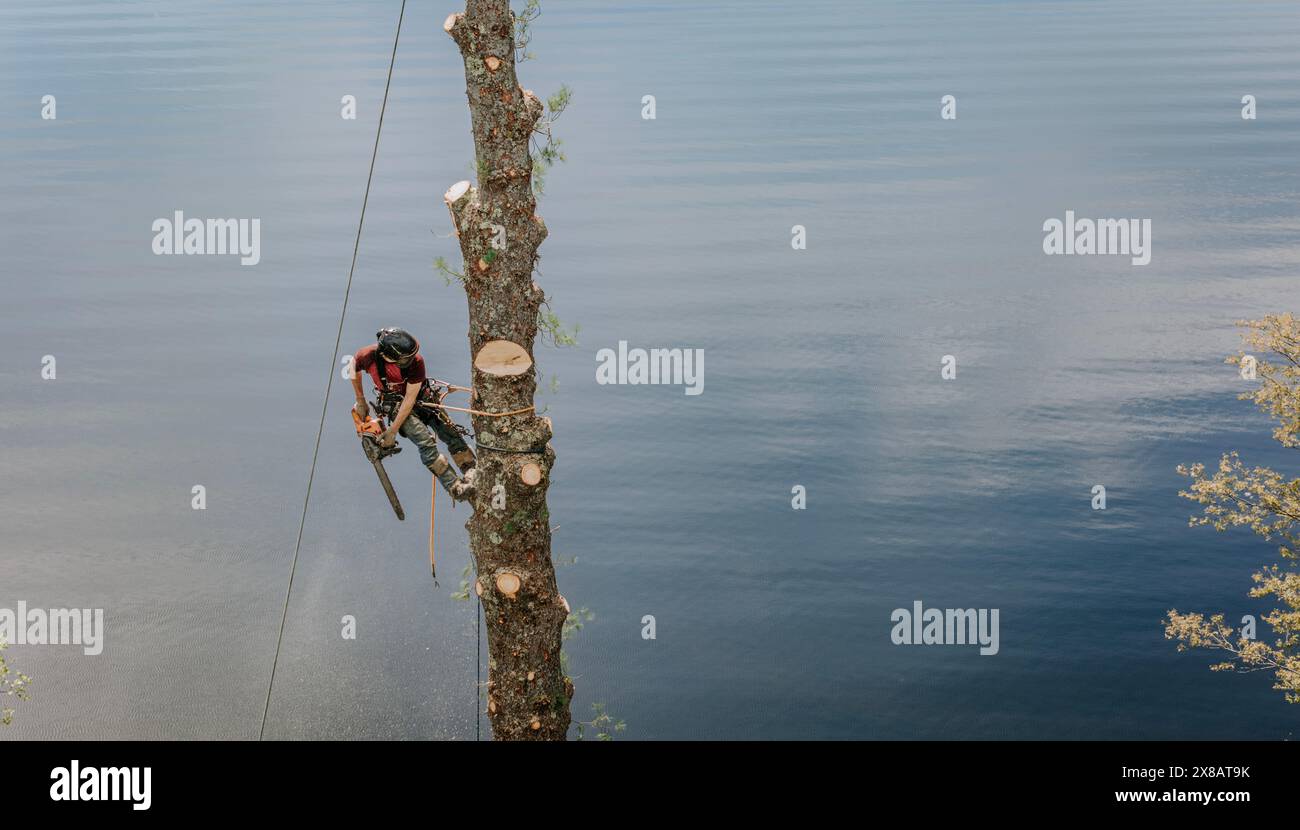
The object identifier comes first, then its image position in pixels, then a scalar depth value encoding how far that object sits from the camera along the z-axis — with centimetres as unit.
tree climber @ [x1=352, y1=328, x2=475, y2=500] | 1341
